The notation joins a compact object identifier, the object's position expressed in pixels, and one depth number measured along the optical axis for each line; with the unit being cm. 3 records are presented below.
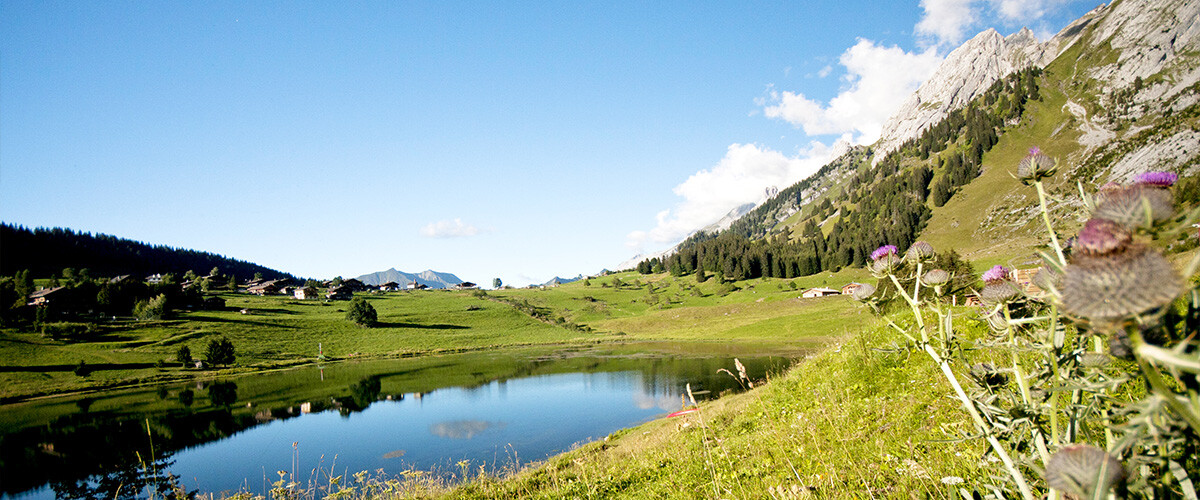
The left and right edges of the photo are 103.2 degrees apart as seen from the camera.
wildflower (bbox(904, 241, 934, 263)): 284
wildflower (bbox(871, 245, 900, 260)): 294
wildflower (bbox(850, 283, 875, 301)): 300
